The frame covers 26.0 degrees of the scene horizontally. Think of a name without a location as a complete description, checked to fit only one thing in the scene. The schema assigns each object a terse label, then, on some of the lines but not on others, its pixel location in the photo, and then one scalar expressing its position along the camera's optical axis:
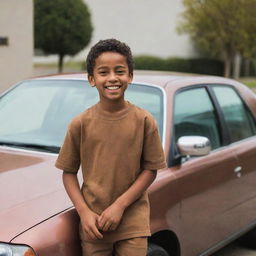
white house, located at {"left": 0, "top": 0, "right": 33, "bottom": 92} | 13.76
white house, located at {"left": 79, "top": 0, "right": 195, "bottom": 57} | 28.03
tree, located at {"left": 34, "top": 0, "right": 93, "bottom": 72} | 19.39
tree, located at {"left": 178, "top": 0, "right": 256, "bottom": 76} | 22.75
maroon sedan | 2.54
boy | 2.44
